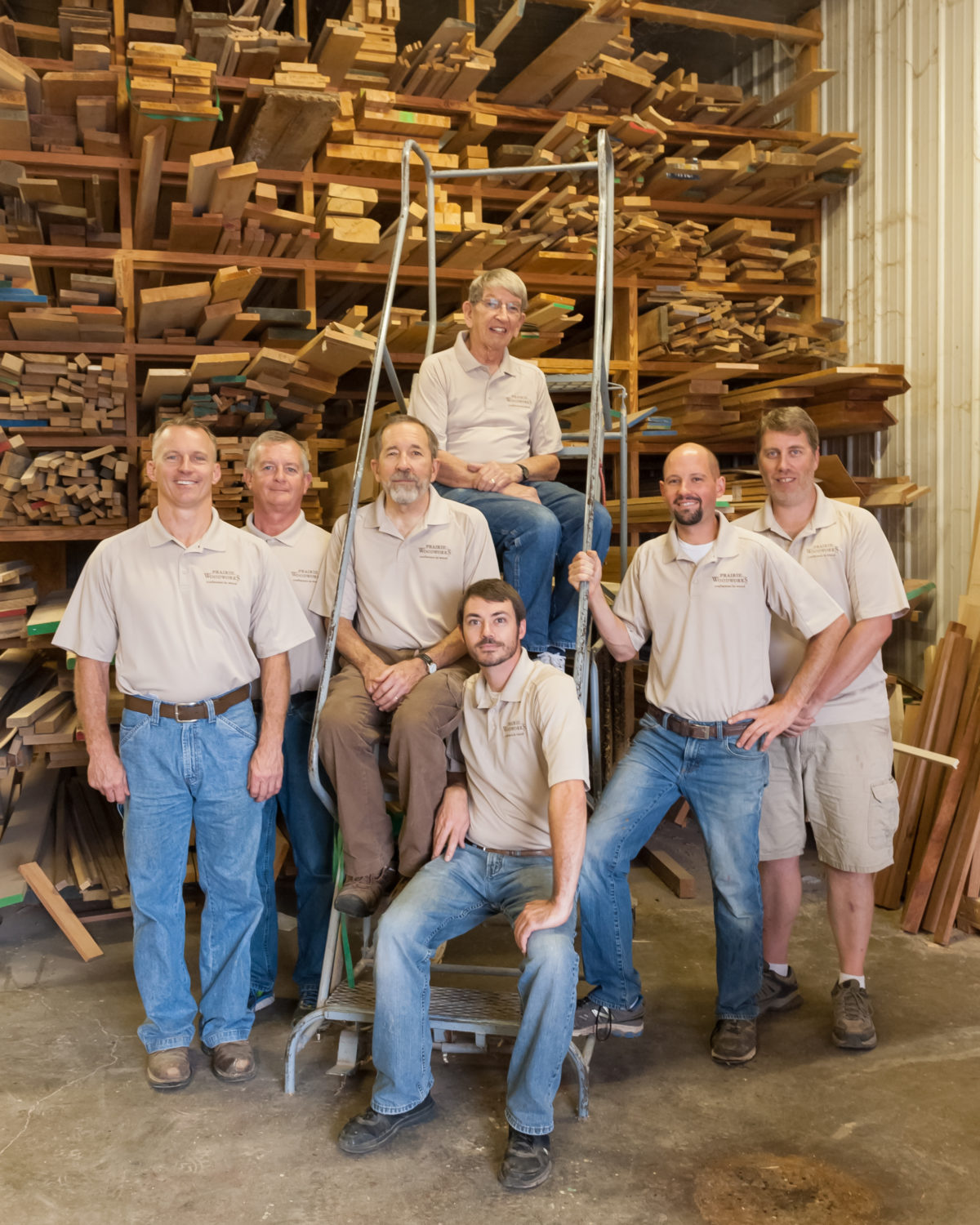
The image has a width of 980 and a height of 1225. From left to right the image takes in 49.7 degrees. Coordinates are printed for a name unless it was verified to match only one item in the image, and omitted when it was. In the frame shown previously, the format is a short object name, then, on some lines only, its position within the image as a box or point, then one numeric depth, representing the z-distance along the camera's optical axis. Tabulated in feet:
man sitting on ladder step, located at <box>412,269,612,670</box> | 12.37
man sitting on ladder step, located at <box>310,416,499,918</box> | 10.49
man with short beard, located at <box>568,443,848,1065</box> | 11.00
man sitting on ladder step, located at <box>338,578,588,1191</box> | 9.26
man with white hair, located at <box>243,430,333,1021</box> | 12.01
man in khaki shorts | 11.52
